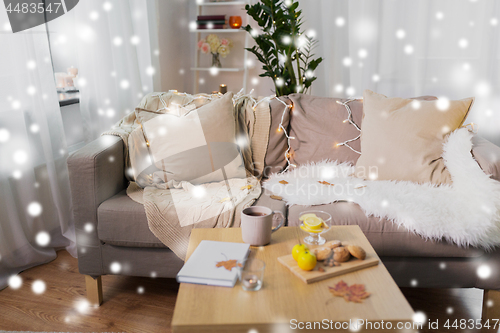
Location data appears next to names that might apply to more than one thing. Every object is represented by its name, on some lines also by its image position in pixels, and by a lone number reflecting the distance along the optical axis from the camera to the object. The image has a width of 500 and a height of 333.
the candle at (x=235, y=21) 3.14
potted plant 2.52
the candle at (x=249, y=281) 0.89
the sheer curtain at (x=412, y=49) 2.64
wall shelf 3.16
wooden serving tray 0.93
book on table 0.92
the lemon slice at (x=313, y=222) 1.10
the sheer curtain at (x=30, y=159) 1.75
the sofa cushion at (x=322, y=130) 1.93
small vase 3.28
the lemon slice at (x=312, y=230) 1.10
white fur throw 1.37
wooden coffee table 0.80
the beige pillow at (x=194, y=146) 1.74
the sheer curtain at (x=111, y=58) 2.15
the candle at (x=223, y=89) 2.42
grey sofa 1.42
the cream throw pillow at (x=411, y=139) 1.69
